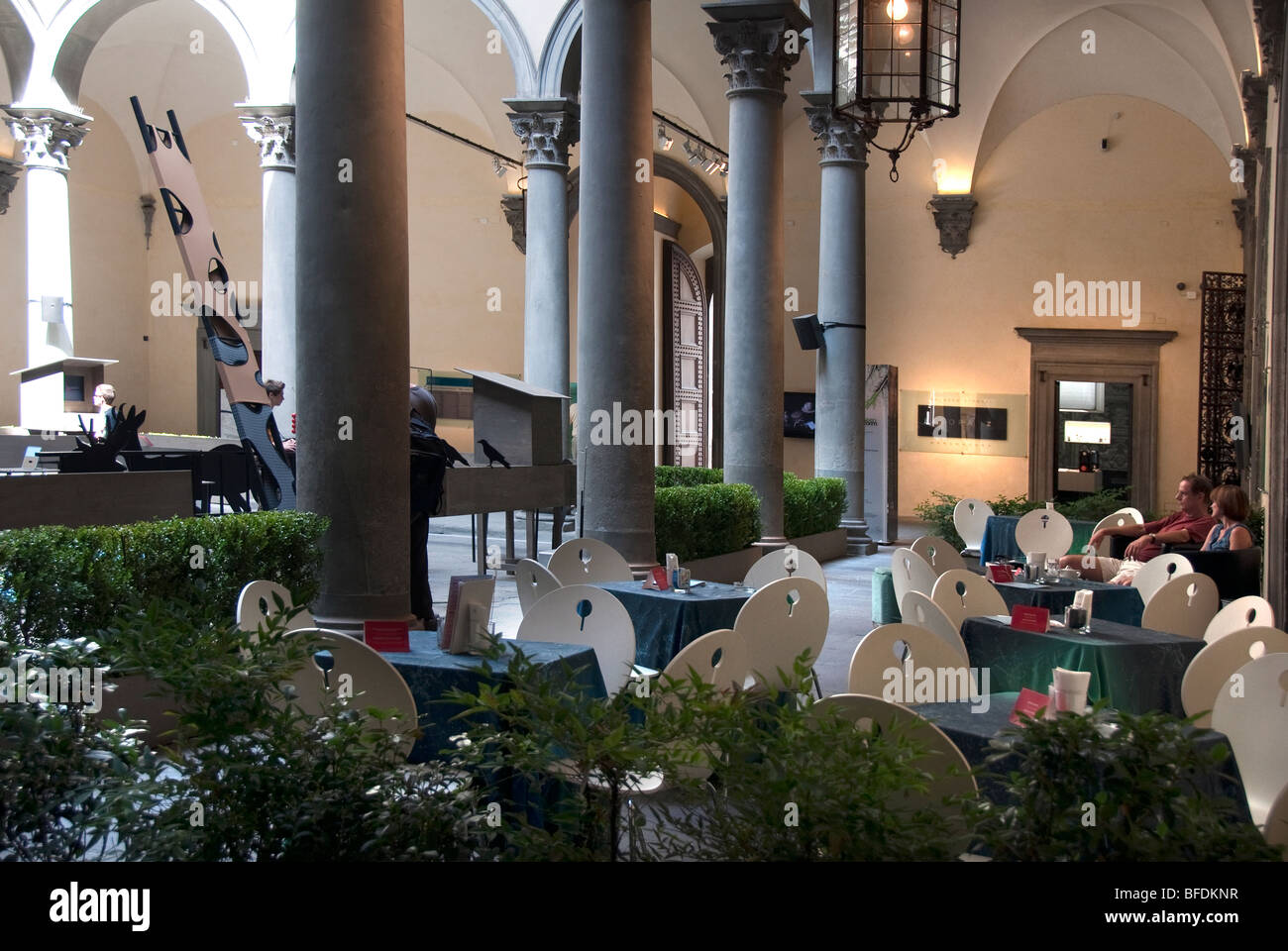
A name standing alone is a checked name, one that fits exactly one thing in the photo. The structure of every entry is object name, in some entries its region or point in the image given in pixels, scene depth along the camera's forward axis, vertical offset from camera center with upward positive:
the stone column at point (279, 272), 12.31 +1.97
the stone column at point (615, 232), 7.29 +1.43
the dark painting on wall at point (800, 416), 18.62 +0.71
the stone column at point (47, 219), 12.33 +2.54
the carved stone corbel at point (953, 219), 18.12 +3.75
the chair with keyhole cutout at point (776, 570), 6.09 -0.57
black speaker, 12.79 +1.41
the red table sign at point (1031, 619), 4.57 -0.61
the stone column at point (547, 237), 12.27 +2.32
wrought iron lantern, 6.87 +2.39
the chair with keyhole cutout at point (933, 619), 4.45 -0.61
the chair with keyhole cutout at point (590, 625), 4.35 -0.62
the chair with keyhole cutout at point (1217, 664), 4.02 -0.69
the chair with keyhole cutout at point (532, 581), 5.20 -0.55
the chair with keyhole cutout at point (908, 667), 3.66 -0.65
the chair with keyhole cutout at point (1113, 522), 8.98 -0.49
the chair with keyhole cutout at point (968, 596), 5.28 -0.62
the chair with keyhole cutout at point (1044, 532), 9.48 -0.57
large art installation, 7.80 +1.07
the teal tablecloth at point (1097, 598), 5.96 -0.71
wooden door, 20.20 +1.75
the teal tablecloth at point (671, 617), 5.35 -0.72
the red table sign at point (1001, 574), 6.12 -0.59
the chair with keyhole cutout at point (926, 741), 2.51 -0.60
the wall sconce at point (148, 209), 20.23 +4.32
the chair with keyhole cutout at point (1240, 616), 4.63 -0.62
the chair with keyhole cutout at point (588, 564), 6.22 -0.55
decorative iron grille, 15.87 +1.41
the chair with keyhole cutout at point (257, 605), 3.97 -0.51
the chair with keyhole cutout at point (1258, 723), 3.40 -0.77
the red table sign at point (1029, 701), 3.11 -0.64
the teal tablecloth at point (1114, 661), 4.36 -0.76
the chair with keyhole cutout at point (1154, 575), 6.39 -0.62
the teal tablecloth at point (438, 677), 3.53 -0.67
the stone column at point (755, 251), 10.09 +1.85
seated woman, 7.07 -0.38
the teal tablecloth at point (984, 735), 3.01 -0.74
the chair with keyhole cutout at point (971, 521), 10.77 -0.55
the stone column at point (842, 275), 12.87 +2.05
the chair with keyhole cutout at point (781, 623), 4.46 -0.63
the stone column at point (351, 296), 5.20 +0.73
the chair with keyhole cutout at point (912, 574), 6.05 -0.58
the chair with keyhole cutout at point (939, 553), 6.95 -0.55
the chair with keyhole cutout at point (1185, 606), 5.48 -0.68
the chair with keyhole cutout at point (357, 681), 3.12 -0.59
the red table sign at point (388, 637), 3.79 -0.57
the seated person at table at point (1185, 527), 7.74 -0.43
